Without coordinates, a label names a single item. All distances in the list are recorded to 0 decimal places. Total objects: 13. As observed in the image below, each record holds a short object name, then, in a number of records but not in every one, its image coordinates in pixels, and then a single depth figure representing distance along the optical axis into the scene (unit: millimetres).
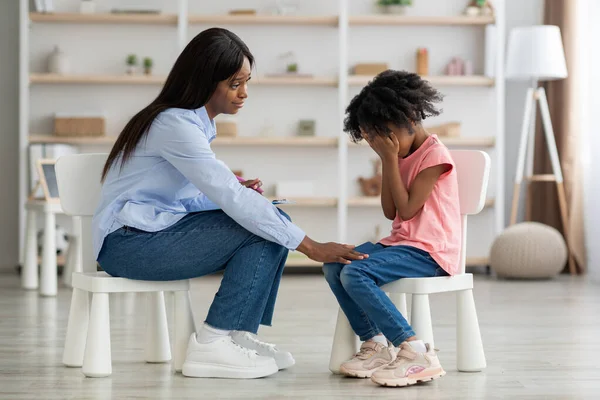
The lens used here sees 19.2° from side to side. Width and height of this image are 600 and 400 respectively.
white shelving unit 10600
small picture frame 8578
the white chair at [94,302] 4643
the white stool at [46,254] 8344
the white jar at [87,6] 10680
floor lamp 10271
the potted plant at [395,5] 10731
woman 4548
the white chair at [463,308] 4818
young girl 4541
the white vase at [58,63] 10622
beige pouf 9950
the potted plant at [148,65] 10716
